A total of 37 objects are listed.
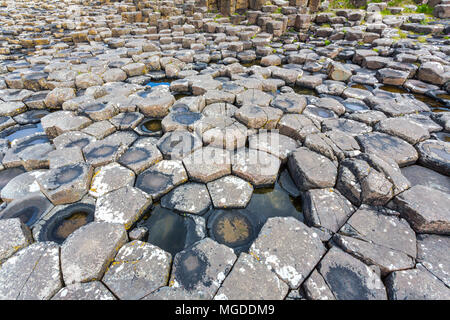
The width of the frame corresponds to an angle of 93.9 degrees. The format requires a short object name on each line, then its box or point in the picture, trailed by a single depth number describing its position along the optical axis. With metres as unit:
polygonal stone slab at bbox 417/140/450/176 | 2.49
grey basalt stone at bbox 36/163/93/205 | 2.13
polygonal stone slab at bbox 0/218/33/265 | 1.70
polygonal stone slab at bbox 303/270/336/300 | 1.51
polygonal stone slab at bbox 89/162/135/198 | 2.27
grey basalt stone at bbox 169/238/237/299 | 1.56
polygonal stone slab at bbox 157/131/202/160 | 2.68
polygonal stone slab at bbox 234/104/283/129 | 3.13
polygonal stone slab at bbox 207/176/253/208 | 2.23
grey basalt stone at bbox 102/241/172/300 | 1.53
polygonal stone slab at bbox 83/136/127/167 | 2.56
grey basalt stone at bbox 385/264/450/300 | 1.47
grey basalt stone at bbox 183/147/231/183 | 2.45
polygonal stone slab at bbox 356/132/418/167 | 2.59
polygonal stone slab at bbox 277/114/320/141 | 3.00
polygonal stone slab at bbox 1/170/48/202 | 2.23
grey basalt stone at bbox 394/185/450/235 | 1.83
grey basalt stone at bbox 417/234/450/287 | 1.61
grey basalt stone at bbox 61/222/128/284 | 1.58
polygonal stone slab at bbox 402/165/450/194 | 2.37
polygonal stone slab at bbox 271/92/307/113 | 3.47
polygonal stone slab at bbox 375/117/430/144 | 2.83
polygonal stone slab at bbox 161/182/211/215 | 2.20
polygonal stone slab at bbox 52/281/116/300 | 1.47
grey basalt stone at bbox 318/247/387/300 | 1.51
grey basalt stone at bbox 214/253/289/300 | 1.50
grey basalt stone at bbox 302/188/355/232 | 2.00
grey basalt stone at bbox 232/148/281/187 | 2.45
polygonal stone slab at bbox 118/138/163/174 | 2.54
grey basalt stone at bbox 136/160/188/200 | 2.35
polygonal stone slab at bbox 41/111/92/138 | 3.04
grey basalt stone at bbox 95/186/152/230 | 2.00
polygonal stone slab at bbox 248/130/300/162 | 2.73
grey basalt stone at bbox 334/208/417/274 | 1.67
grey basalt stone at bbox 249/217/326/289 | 1.65
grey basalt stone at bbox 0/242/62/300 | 1.47
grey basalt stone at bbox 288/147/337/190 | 2.29
